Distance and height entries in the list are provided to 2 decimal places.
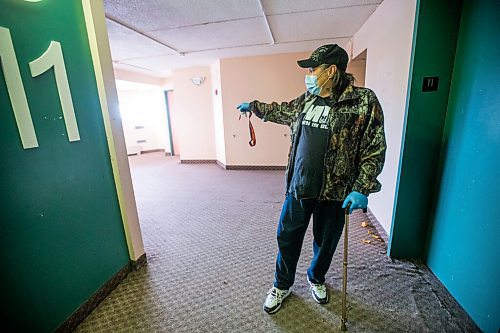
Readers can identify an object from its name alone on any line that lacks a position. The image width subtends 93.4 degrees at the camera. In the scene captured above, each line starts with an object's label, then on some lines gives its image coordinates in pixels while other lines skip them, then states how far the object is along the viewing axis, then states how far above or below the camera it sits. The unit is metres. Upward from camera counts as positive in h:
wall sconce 5.07 +0.74
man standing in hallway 1.15 -0.22
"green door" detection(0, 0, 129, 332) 1.06 -0.25
